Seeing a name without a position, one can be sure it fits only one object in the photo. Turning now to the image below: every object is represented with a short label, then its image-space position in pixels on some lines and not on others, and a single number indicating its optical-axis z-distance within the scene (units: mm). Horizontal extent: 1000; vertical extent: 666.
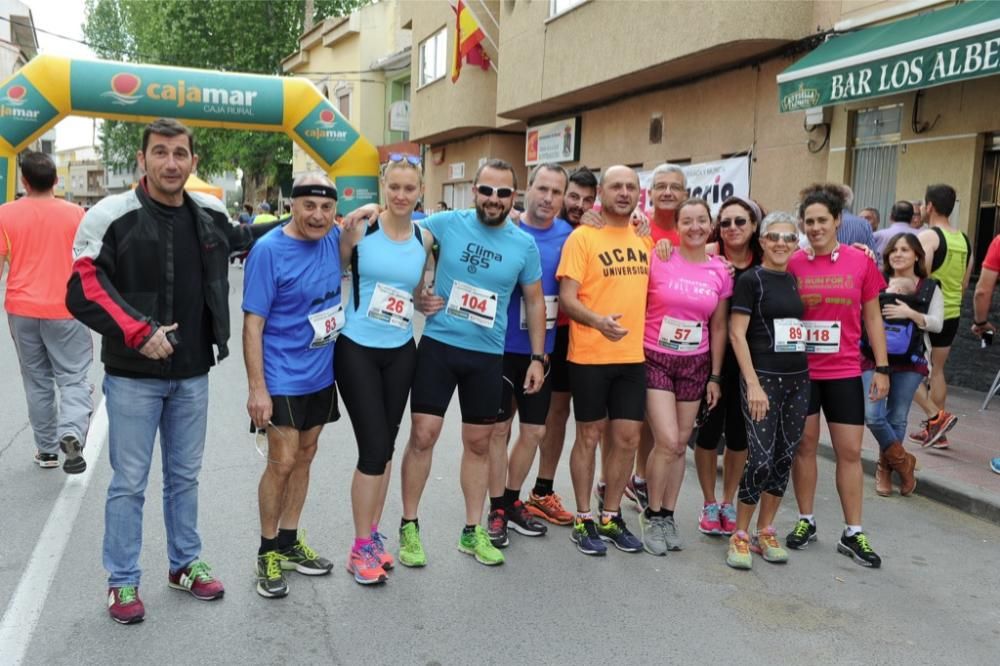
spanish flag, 19375
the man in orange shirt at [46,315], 5785
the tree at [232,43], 38156
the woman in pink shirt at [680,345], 4617
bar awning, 7621
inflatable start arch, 15594
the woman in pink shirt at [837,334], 4539
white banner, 12500
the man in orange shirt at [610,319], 4484
